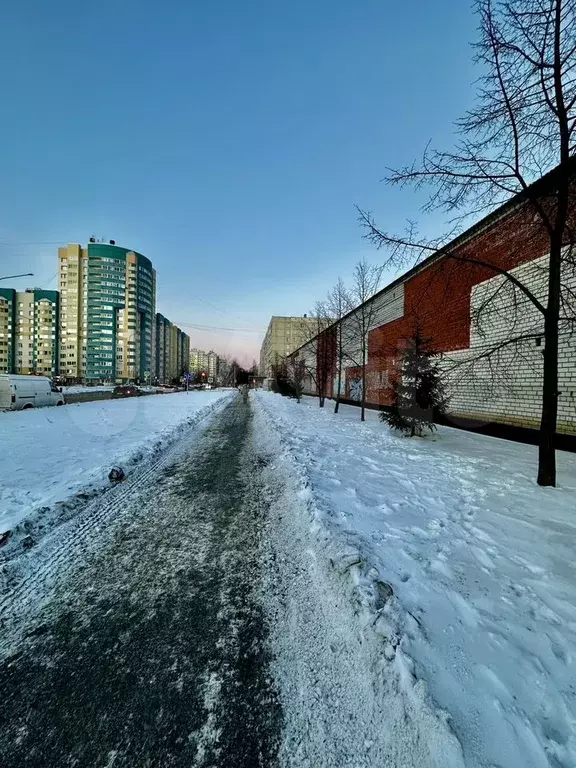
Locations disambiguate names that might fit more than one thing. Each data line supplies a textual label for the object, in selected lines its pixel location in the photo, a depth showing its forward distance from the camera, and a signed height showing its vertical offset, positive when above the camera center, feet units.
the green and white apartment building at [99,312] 319.06 +64.14
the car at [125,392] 123.24 -6.40
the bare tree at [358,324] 53.11 +12.41
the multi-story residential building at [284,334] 326.65 +46.92
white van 56.03 -3.66
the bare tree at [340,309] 59.47 +14.21
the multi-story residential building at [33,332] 299.58 +39.58
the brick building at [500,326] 23.13 +6.55
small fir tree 32.91 -1.13
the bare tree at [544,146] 16.24 +12.64
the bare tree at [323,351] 77.77 +7.73
